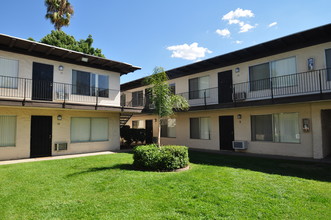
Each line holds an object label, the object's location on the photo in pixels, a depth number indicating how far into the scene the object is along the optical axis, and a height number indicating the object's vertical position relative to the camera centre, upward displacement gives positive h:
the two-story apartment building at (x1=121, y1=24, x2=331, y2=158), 9.81 +1.43
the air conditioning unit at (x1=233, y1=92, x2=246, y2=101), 12.15 +1.63
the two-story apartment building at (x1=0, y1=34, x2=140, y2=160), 10.45 +1.45
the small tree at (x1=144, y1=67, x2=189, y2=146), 8.77 +1.32
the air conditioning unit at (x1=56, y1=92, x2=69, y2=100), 11.77 +1.72
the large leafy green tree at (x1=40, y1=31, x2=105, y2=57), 22.49 +9.84
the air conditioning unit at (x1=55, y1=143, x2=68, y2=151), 11.93 -1.29
